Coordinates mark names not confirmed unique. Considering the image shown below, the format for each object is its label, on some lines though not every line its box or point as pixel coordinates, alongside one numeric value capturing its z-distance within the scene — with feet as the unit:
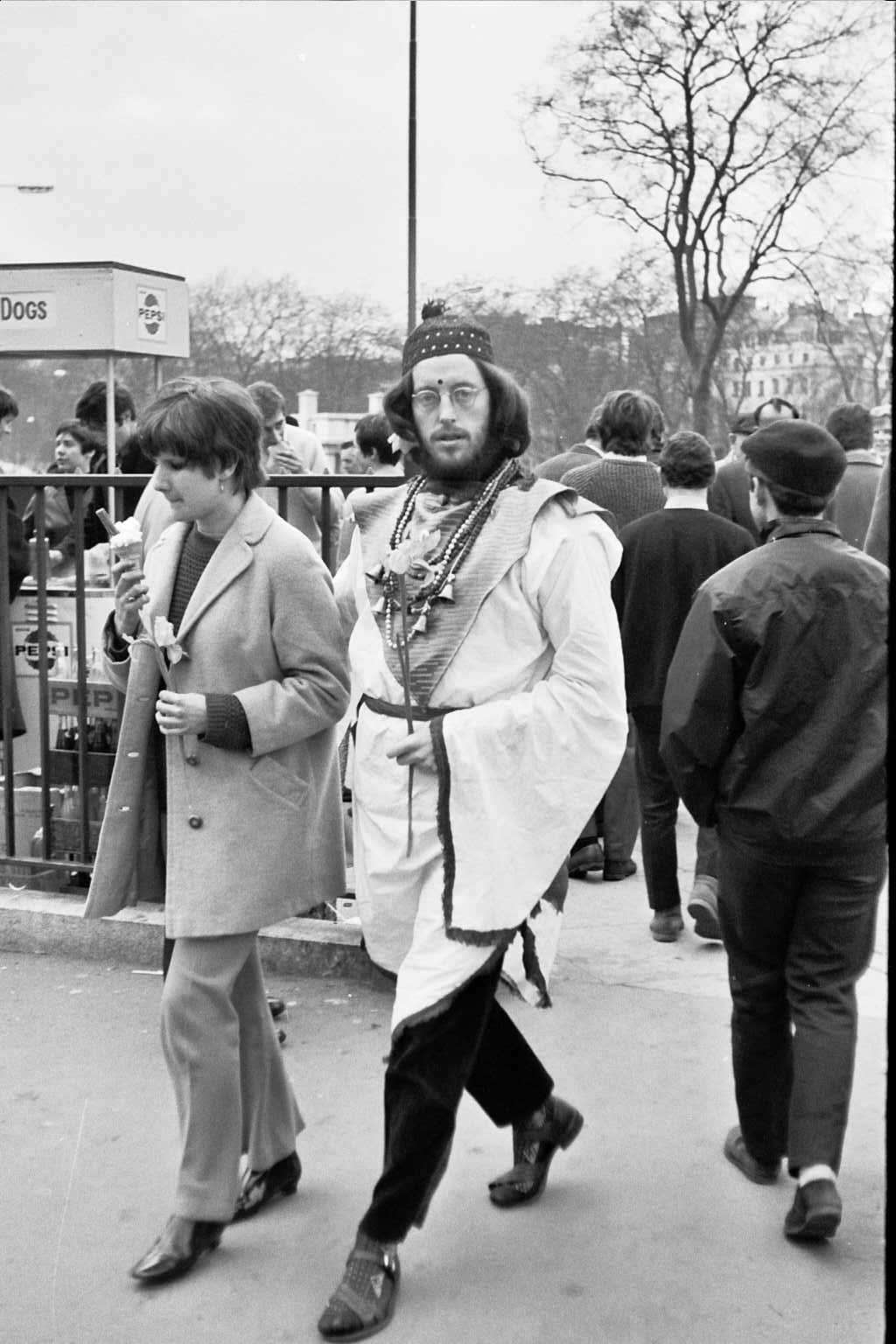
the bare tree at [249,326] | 51.75
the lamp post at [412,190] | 39.93
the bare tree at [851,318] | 37.99
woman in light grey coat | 10.98
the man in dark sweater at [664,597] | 18.90
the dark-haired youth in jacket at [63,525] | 18.25
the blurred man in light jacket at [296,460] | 17.98
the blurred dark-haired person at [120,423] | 26.20
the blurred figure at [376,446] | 21.50
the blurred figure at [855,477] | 25.68
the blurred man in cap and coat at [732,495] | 26.22
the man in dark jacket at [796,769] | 11.54
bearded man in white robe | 10.18
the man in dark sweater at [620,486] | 20.83
